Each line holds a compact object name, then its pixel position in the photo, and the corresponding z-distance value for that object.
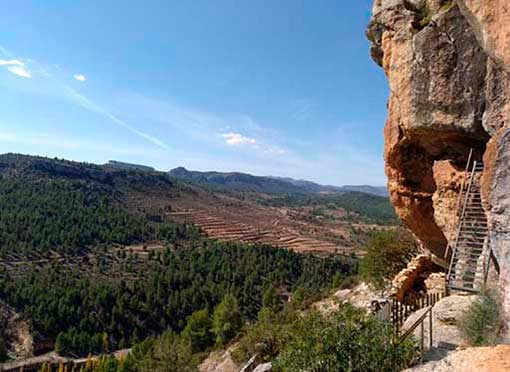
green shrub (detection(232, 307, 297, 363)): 24.86
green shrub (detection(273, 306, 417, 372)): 9.88
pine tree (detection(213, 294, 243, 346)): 43.19
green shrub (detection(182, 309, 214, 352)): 47.03
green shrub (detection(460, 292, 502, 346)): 10.81
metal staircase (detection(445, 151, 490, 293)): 13.71
